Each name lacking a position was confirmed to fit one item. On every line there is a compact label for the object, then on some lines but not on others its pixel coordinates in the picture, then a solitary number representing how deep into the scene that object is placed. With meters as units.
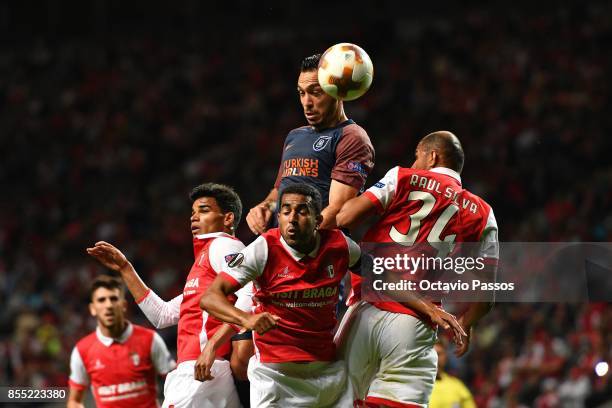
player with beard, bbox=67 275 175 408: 14.93
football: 10.70
